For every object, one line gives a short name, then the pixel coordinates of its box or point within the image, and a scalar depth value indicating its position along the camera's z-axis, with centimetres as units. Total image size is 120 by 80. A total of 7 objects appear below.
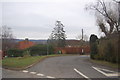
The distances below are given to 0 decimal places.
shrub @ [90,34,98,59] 1607
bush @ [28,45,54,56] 2870
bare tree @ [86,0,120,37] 1788
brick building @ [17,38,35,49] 4039
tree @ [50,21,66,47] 4129
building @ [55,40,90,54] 3208
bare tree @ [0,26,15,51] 3162
